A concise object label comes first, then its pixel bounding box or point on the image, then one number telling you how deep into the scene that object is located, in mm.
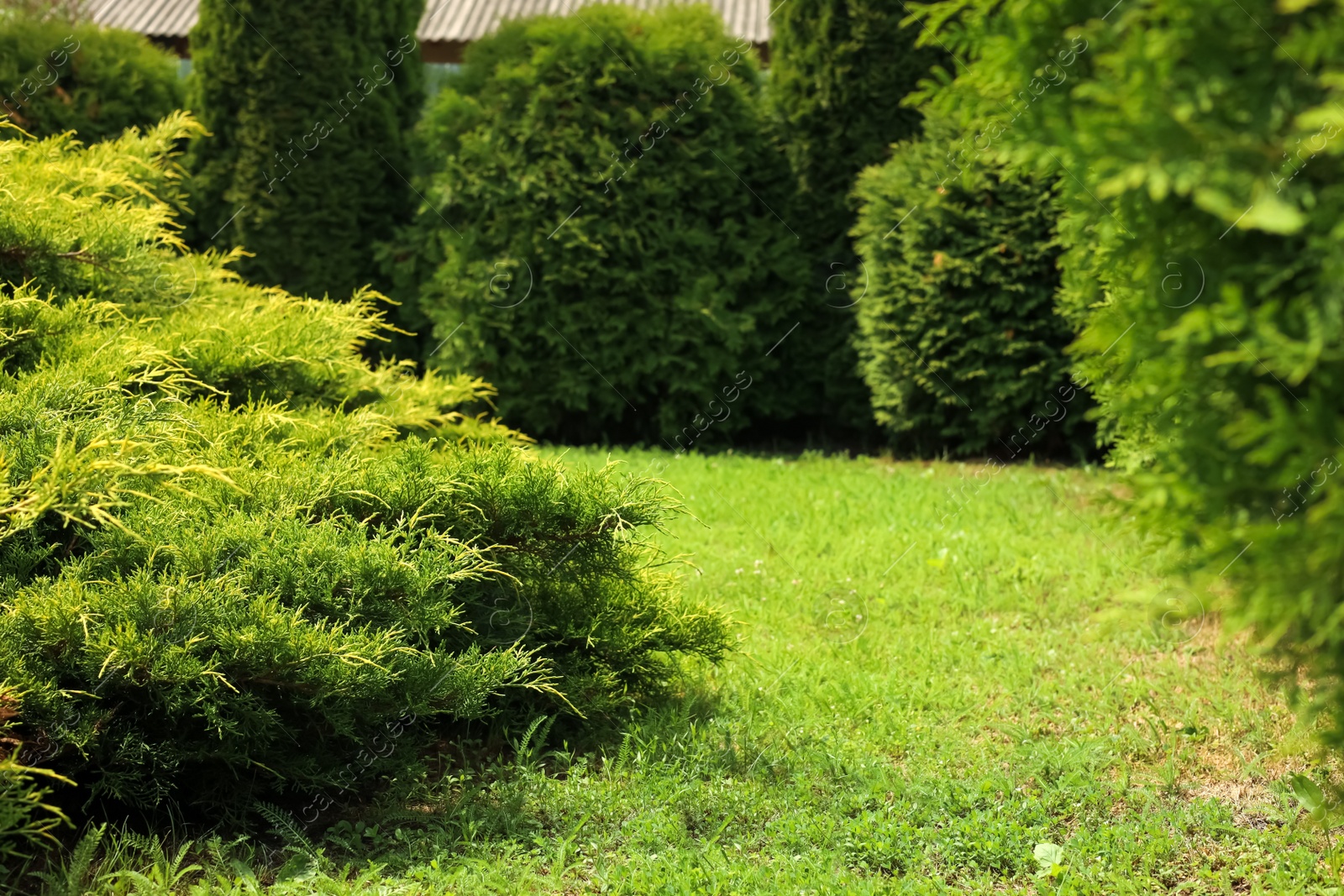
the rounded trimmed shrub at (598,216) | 8672
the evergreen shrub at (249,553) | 2975
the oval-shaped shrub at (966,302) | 7938
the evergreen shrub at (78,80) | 8992
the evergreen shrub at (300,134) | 8750
